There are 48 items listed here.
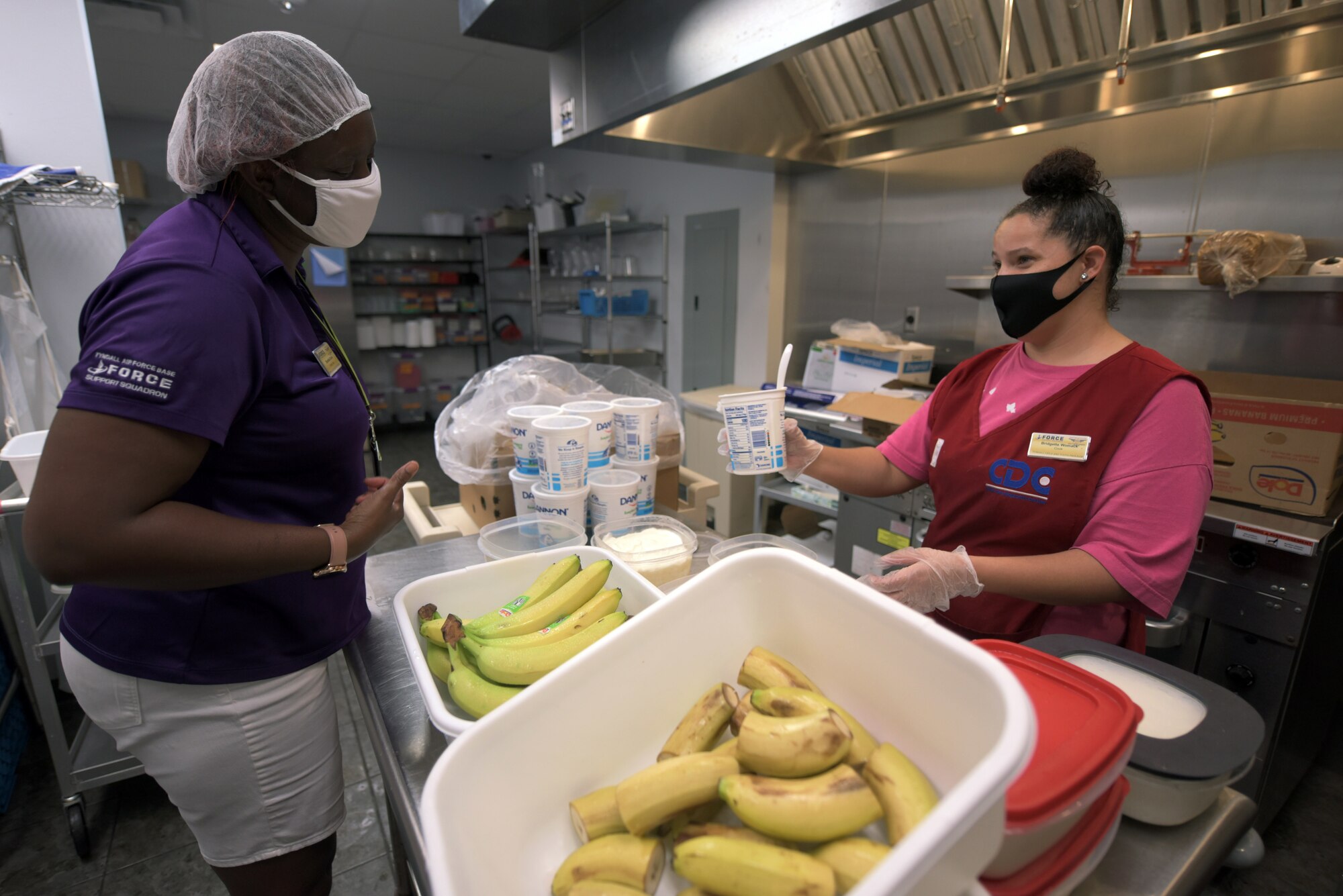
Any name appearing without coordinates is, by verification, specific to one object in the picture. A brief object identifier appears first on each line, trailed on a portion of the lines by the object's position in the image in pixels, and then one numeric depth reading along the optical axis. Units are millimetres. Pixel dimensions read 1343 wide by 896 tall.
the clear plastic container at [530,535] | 1496
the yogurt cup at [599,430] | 1660
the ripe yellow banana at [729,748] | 669
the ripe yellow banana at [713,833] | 583
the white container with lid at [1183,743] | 701
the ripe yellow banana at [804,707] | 642
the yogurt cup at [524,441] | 1598
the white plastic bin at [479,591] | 1042
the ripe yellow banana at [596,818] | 657
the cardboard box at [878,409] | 2582
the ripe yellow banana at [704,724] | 716
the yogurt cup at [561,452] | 1490
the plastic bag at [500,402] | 1845
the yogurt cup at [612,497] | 1599
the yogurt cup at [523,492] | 1634
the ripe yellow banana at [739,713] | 691
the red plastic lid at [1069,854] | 603
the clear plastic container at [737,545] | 1337
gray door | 4703
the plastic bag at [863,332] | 3348
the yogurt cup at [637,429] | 1691
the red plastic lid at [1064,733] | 560
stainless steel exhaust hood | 2008
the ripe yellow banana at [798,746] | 603
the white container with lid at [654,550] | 1322
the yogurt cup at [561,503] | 1542
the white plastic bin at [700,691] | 494
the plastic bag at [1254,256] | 1934
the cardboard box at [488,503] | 1907
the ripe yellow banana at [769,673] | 742
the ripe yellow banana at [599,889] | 582
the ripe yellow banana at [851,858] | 533
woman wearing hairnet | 797
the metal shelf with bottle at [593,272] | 5566
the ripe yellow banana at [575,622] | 989
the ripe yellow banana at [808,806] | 562
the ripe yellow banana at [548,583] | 1144
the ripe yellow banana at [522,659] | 907
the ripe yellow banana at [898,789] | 566
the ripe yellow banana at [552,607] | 1046
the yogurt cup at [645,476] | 1734
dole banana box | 1710
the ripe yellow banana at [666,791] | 622
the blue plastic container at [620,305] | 5723
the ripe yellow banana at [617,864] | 603
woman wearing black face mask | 1184
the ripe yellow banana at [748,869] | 529
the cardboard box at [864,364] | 3109
